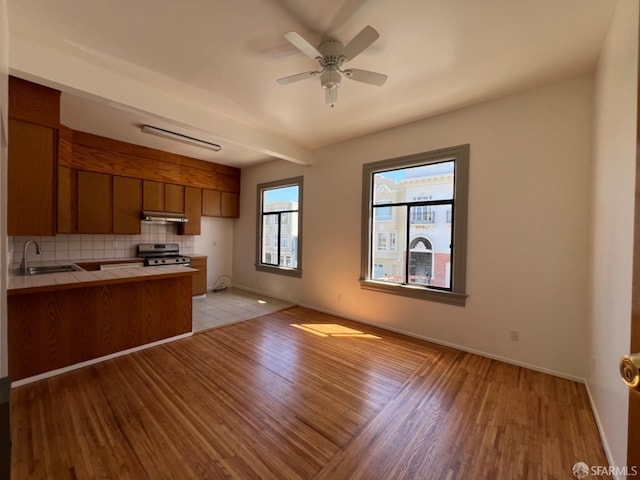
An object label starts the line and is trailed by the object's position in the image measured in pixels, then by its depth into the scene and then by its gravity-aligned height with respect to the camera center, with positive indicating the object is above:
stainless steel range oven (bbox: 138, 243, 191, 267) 4.88 -0.39
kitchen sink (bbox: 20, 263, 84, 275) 3.51 -0.50
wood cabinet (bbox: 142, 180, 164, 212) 4.72 +0.72
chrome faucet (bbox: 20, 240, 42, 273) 3.44 -0.44
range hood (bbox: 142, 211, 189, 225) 4.70 +0.33
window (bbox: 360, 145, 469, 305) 3.13 +0.19
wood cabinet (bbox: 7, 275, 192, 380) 2.33 -0.90
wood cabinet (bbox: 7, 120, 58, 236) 2.32 +0.49
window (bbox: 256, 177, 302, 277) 5.06 +0.22
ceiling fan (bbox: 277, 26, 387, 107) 1.82 +1.37
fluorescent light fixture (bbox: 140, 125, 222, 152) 3.66 +1.48
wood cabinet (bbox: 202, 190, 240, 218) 5.63 +0.72
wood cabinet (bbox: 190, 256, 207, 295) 5.31 -0.83
